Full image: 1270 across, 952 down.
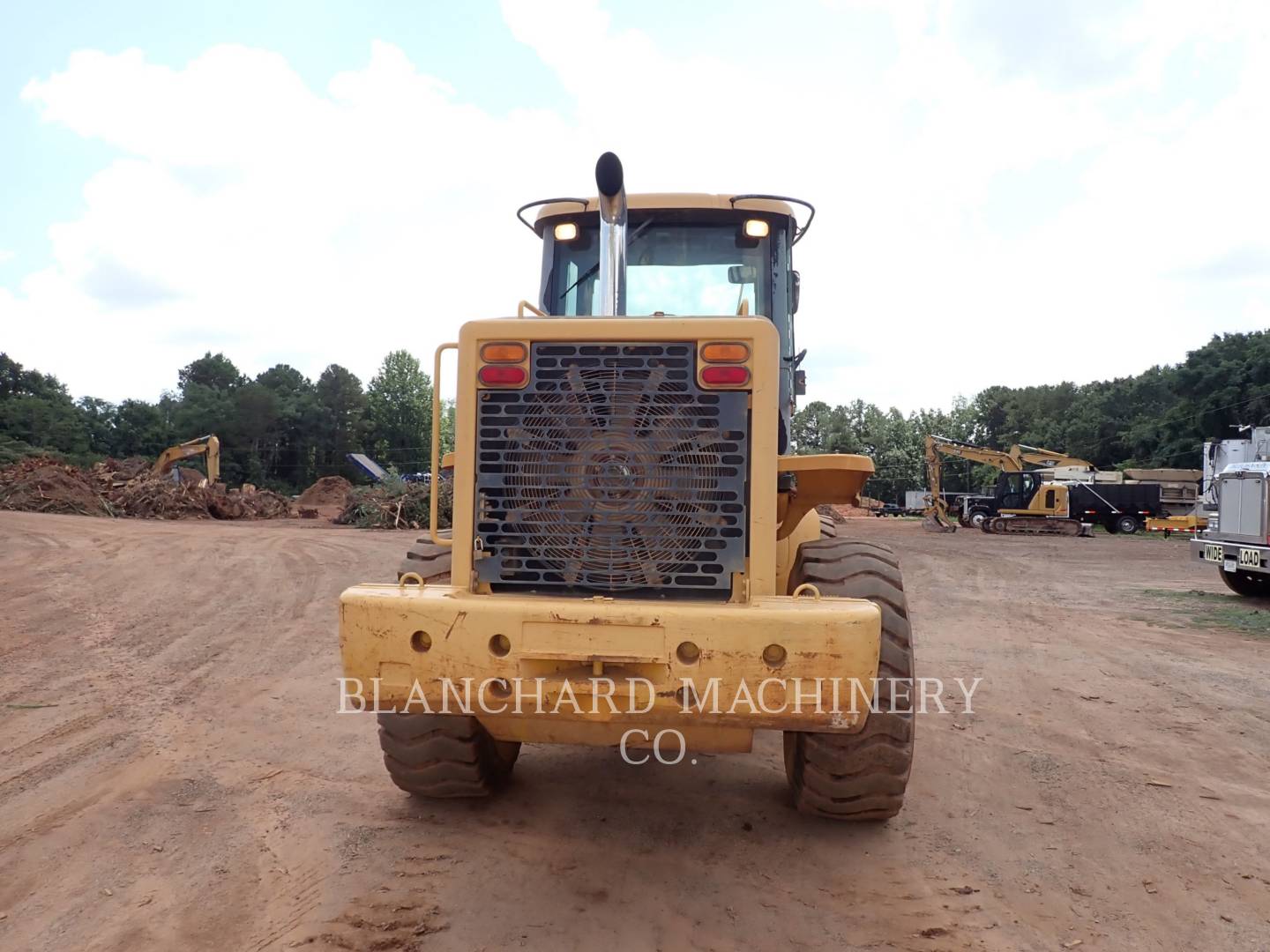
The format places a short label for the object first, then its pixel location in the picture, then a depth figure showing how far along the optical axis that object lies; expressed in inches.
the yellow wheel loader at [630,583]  112.4
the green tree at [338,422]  2234.3
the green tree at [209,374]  2650.1
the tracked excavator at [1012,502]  1154.7
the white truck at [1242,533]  436.5
